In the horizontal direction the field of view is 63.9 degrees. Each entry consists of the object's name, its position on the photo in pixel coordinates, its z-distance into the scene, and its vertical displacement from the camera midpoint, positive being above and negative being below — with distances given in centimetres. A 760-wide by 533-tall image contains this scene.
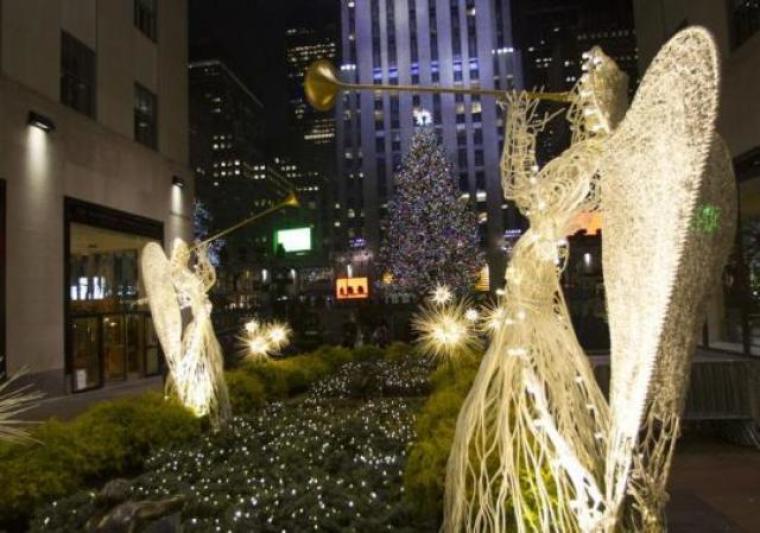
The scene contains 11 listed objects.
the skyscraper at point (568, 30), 7807 +3753
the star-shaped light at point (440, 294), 1356 -12
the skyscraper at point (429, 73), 7219 +2585
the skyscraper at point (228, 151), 5025 +1797
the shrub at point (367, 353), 1658 -168
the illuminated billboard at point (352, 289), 3403 +23
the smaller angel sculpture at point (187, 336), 852 -52
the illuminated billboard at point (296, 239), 3228 +298
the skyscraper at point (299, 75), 14000 +5181
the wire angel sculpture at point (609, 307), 235 -12
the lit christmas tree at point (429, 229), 3709 +376
